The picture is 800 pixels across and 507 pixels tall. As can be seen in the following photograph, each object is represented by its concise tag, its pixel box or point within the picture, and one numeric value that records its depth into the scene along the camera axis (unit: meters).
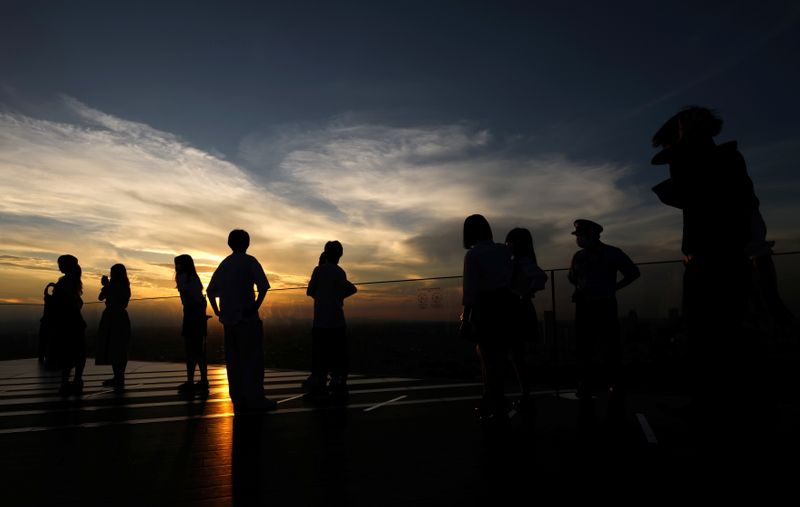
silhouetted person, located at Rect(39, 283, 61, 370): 6.97
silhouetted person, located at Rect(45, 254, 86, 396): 7.03
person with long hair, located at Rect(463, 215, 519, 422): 4.17
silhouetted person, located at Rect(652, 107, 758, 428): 2.20
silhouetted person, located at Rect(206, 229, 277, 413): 5.57
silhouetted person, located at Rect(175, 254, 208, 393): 7.25
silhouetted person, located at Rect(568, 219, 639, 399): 4.73
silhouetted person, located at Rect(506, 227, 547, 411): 4.80
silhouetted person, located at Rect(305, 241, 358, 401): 6.64
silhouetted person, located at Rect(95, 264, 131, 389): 8.45
